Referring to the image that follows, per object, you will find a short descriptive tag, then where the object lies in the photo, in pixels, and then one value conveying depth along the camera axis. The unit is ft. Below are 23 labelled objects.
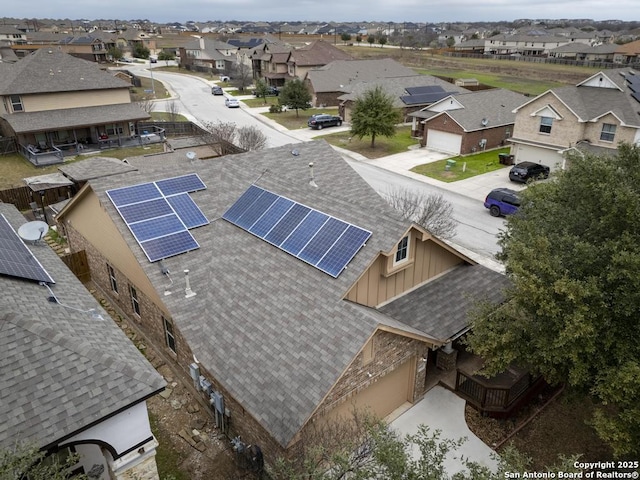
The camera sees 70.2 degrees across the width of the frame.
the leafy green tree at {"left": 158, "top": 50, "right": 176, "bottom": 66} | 408.24
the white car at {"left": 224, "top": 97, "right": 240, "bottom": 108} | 219.82
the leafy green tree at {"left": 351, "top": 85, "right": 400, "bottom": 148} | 147.95
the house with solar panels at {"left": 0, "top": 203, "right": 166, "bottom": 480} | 29.25
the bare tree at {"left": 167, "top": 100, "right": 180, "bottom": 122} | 181.68
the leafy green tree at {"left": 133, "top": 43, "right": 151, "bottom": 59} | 418.16
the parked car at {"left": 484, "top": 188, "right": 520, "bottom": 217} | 95.15
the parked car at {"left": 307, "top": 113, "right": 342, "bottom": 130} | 182.09
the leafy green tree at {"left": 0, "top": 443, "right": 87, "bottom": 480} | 20.98
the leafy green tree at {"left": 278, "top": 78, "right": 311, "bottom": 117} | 200.03
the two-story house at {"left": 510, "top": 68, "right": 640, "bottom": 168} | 116.16
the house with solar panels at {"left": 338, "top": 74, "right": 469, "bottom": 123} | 188.14
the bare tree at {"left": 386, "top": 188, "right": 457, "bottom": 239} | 76.23
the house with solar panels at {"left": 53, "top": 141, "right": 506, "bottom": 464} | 39.34
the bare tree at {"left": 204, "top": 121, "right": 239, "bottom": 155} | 122.93
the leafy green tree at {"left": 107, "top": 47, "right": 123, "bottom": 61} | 377.50
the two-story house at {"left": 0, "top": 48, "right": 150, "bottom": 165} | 139.33
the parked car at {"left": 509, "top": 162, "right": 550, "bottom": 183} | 116.16
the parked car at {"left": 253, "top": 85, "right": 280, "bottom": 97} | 253.20
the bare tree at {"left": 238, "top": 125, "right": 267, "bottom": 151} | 132.32
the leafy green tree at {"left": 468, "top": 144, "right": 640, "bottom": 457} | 33.71
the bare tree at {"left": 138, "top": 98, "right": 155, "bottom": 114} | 177.75
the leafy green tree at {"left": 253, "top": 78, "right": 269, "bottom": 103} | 238.48
